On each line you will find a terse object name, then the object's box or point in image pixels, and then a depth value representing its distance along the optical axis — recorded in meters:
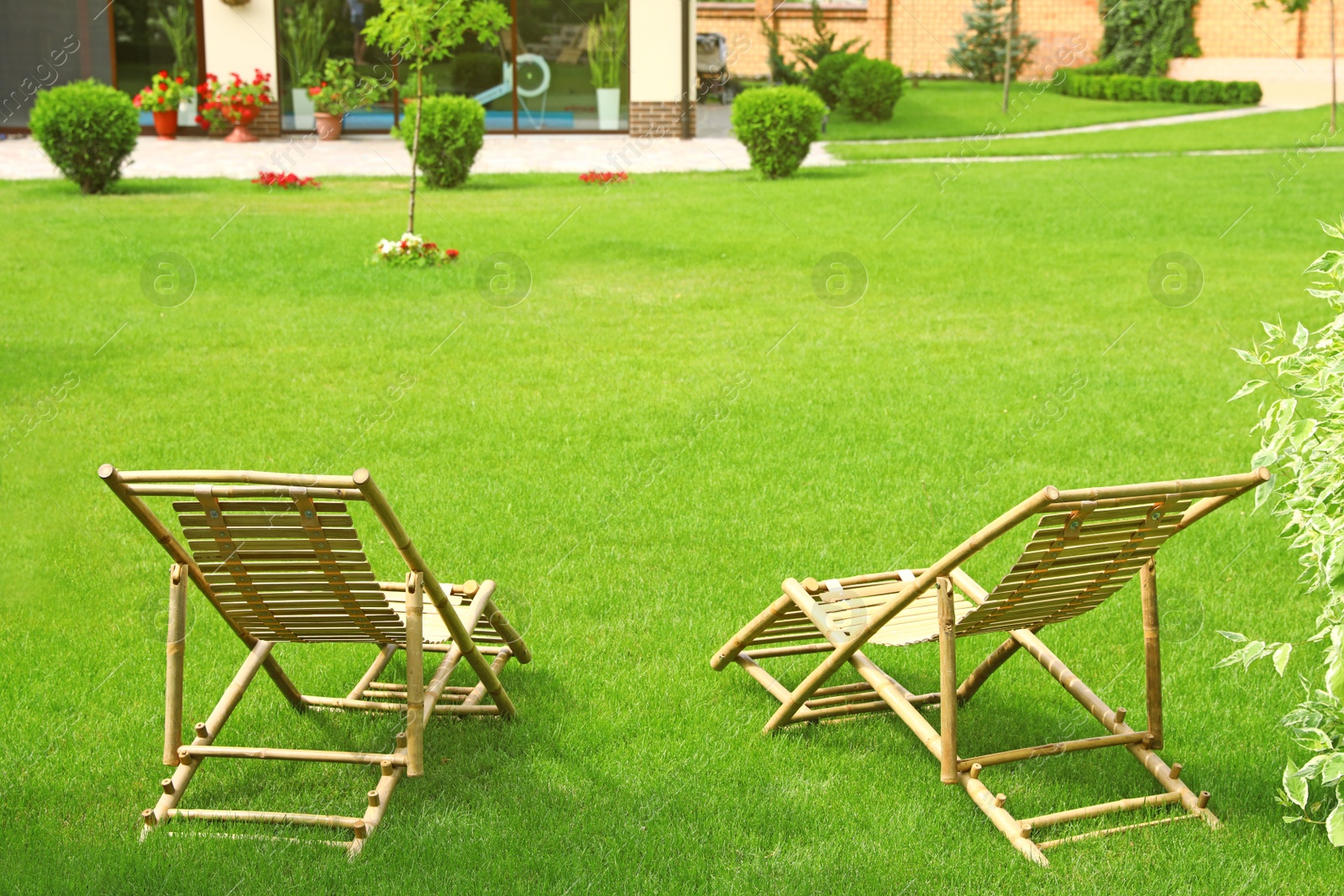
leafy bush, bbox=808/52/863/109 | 29.50
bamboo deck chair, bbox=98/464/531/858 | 3.33
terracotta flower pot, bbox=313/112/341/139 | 24.39
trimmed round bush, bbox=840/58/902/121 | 27.61
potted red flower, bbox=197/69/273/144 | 23.28
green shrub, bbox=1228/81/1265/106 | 33.03
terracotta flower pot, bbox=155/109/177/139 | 23.84
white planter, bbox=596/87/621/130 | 26.52
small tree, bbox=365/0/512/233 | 11.64
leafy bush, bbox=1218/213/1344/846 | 3.49
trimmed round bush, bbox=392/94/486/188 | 17.62
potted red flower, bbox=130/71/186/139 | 23.33
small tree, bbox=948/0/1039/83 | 37.47
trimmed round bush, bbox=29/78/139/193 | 16.14
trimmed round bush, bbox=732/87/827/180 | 18.56
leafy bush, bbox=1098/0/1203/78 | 37.88
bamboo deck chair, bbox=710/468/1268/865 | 3.44
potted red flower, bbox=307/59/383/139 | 24.17
